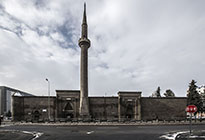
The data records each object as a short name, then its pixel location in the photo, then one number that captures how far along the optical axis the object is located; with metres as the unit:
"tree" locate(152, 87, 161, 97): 76.25
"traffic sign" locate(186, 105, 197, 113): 14.09
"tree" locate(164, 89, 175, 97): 76.20
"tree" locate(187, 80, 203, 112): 48.01
